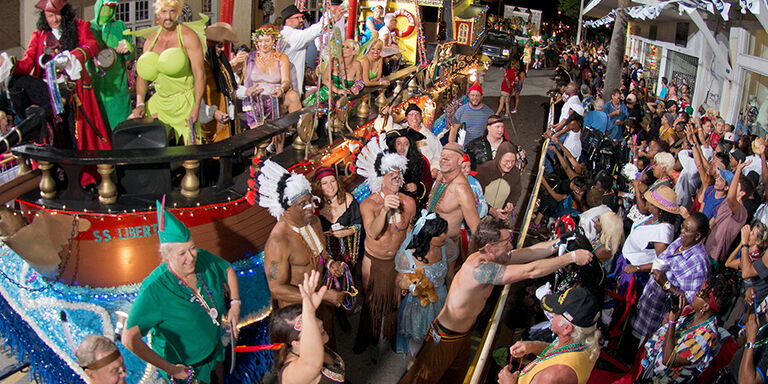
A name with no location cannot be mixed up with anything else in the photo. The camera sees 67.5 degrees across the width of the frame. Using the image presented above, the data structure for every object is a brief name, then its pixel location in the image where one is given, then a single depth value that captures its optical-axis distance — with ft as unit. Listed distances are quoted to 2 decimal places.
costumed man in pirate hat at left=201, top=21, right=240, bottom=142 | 19.63
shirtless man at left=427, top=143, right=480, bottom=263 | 18.30
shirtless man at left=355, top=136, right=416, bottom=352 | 17.04
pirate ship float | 14.40
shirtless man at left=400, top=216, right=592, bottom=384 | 13.69
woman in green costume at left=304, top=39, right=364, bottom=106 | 24.06
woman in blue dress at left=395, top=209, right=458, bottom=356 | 15.42
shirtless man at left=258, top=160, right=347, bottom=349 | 14.28
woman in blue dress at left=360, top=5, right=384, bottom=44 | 37.32
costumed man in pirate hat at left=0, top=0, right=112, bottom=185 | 16.96
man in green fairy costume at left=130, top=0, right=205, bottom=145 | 17.43
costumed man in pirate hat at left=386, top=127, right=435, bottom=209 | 20.07
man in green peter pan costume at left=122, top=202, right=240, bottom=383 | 11.76
